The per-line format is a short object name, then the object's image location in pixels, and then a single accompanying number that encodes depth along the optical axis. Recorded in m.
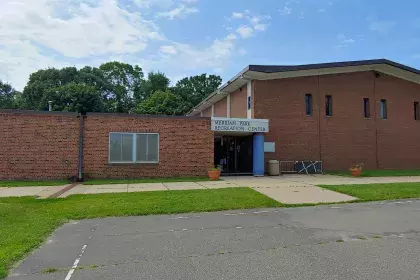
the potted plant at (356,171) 20.75
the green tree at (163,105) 55.12
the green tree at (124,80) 72.03
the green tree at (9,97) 62.25
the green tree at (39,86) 55.94
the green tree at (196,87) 64.69
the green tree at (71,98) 51.06
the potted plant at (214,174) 18.59
